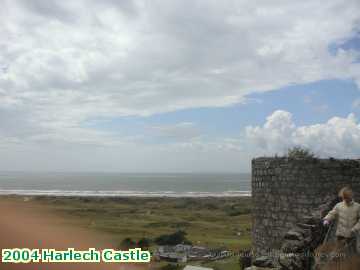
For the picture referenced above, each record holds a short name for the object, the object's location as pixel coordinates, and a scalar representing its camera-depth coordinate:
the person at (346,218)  6.19
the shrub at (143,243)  23.37
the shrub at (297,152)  14.37
